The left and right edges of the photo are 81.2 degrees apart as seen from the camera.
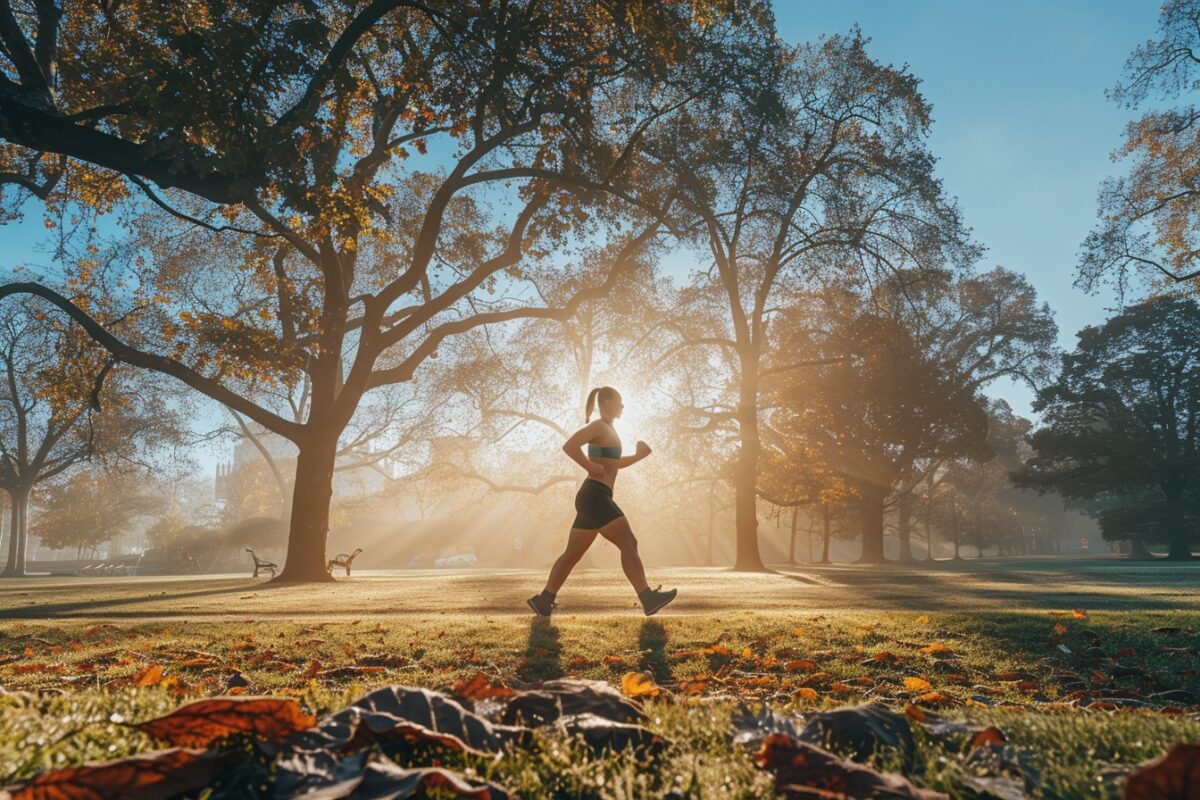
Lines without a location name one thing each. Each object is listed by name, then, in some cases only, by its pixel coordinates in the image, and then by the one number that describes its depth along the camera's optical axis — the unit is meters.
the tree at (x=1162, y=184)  20.70
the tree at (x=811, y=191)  19.42
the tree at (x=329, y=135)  9.09
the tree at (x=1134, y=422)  38.78
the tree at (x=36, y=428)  31.81
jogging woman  6.73
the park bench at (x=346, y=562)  25.20
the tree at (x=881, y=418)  34.22
